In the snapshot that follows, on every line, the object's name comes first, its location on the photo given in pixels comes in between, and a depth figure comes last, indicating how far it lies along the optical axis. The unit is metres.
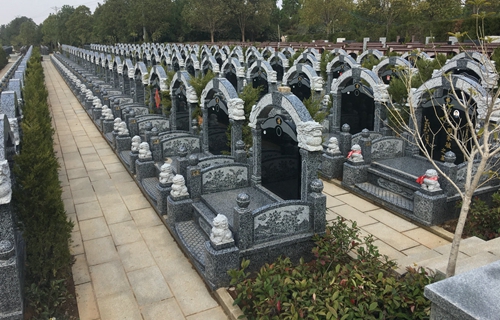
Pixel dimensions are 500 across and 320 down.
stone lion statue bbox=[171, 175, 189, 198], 8.58
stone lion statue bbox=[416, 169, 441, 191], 8.46
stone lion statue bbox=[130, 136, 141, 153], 11.62
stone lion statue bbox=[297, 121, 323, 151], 7.48
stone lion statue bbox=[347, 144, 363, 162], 10.56
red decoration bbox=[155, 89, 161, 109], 16.25
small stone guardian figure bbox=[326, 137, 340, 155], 11.37
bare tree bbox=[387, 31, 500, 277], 5.15
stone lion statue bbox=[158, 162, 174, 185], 9.11
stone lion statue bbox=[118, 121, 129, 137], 13.78
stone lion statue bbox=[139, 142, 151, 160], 11.03
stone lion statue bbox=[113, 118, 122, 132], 13.93
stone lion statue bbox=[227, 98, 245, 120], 10.23
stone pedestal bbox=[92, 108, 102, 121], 18.48
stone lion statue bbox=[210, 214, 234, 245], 6.44
